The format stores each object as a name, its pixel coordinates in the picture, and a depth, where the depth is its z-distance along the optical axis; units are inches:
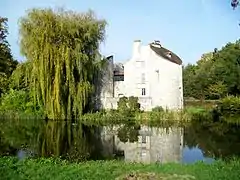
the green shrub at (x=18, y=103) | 913.0
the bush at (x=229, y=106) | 1133.2
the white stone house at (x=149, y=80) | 994.8
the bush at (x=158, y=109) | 916.7
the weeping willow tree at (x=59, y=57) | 790.2
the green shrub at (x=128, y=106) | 907.0
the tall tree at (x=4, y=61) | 1019.4
